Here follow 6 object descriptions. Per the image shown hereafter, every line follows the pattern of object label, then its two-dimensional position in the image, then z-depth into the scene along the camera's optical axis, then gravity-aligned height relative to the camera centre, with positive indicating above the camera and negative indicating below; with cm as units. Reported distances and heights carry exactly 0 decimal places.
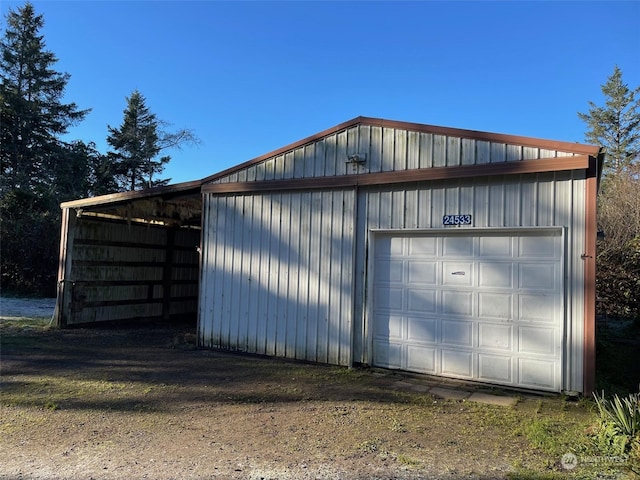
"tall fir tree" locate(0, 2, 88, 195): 2512 +873
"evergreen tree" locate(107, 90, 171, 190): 3275 +813
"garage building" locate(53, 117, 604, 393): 554 +26
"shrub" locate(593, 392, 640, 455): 348 -119
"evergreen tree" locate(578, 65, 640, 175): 3119 +1122
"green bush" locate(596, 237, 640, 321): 1097 -7
